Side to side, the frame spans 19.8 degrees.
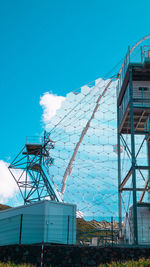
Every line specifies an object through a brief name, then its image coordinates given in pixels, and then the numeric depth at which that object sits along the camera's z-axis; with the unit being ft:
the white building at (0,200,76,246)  75.10
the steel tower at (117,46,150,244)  99.77
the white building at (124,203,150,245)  92.22
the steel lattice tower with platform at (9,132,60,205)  140.26
